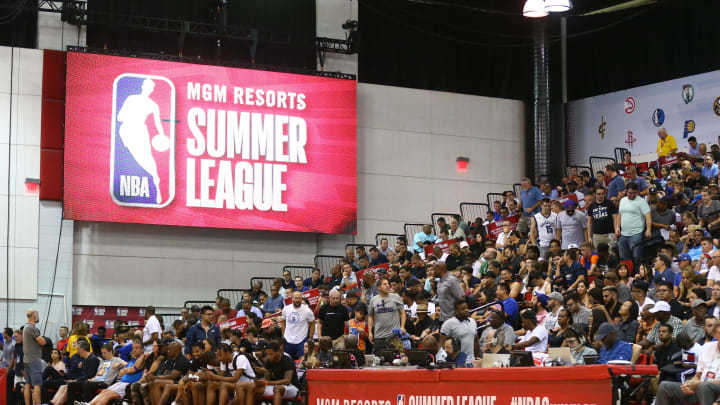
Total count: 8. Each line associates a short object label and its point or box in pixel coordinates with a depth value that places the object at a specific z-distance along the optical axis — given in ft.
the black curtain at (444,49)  88.99
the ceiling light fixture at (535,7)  68.59
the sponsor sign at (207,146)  76.18
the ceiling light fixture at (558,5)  67.10
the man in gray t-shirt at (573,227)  61.82
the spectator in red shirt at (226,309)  68.74
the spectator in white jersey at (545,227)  63.59
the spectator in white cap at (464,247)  67.00
